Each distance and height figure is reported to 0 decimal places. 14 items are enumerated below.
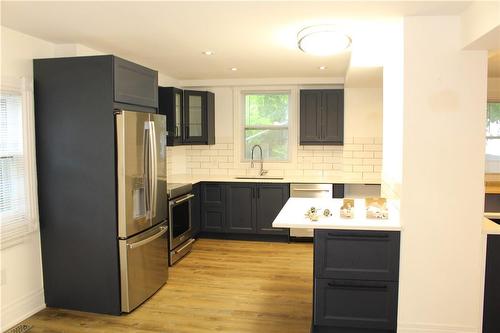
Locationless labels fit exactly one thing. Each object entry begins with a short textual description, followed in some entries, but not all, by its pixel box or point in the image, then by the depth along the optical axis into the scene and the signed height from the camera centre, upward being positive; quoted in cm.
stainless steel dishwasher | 530 -57
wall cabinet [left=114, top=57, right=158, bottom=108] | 326 +60
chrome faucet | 604 -23
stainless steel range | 451 -85
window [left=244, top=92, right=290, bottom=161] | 611 +42
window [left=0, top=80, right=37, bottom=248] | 309 -14
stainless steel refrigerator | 326 -46
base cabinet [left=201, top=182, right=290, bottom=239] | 548 -81
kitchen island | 280 -90
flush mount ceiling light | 299 +86
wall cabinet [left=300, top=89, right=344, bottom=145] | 564 +48
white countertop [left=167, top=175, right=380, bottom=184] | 532 -42
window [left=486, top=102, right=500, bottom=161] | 561 +22
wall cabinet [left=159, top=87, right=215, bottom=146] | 520 +51
